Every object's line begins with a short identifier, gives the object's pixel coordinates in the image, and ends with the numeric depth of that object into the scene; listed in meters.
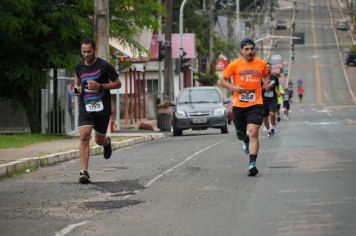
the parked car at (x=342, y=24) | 137.90
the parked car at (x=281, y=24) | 133.86
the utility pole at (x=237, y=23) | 80.25
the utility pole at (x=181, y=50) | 48.33
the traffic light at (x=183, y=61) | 48.34
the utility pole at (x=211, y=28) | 68.30
